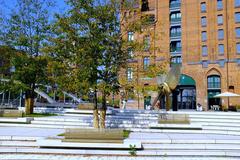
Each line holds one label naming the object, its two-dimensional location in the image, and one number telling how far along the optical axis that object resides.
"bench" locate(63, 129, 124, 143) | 10.59
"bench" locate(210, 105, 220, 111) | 38.54
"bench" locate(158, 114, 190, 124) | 15.68
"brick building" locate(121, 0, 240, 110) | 41.16
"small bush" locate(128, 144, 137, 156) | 9.98
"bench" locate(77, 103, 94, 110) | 21.59
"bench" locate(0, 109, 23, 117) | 18.10
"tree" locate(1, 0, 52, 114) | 19.81
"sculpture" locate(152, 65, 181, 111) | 20.56
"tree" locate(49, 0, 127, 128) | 12.45
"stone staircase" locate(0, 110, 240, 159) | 10.08
